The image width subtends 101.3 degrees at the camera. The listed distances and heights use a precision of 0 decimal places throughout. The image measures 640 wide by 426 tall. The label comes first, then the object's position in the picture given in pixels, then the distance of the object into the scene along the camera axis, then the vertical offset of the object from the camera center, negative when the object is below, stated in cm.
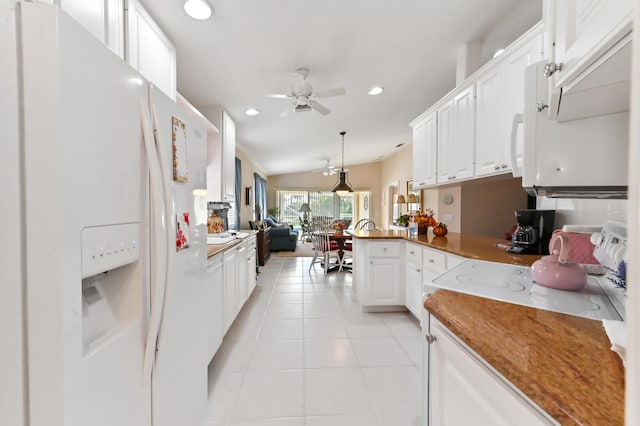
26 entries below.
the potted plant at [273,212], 966 -19
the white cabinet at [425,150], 298 +70
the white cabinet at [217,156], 309 +60
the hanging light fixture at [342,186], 541 +44
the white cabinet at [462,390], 58 -49
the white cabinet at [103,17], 105 +84
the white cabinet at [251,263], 317 -71
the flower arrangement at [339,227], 508 -39
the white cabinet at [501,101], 181 +83
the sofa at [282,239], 716 -89
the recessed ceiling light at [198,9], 159 +123
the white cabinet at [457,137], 237 +69
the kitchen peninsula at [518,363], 49 -35
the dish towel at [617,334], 57 -30
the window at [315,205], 1024 +9
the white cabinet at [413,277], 264 -74
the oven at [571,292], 90 -34
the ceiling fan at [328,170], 779 +113
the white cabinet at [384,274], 298 -76
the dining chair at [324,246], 484 -74
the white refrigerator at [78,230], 61 -6
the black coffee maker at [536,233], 190 -19
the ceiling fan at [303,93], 254 +115
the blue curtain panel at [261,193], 735 +42
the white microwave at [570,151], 95 +22
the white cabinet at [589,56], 52 +35
